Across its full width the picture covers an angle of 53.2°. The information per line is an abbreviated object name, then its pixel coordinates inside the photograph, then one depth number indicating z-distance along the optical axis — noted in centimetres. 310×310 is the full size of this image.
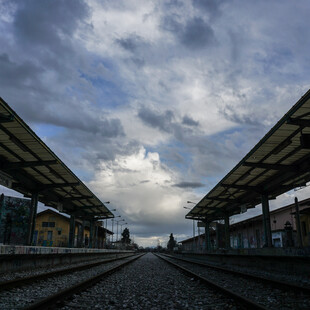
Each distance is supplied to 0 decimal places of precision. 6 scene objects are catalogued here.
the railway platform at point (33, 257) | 1372
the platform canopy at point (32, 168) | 1545
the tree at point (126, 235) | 18144
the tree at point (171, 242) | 16962
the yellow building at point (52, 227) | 5775
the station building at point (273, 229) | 3497
